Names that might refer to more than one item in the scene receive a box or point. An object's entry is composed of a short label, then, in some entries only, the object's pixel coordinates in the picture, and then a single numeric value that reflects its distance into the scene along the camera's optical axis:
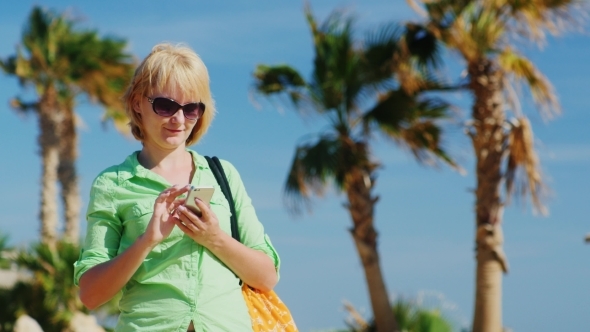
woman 2.54
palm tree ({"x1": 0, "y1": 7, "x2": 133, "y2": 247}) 20.53
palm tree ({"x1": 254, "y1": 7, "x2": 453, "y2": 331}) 14.83
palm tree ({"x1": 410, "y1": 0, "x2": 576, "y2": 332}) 13.23
